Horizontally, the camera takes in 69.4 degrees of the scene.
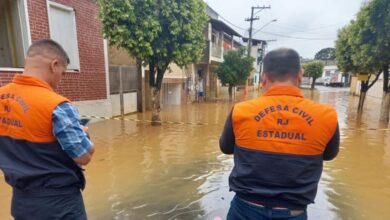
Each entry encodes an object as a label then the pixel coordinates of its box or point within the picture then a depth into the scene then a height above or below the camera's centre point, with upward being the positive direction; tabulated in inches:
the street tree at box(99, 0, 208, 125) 322.7 +46.6
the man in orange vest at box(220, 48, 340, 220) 66.8 -18.2
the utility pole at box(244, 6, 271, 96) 1084.0 +195.0
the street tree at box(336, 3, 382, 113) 398.0 +38.2
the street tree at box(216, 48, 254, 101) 755.4 -1.6
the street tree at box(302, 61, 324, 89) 1517.5 -8.4
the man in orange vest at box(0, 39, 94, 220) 70.2 -19.2
